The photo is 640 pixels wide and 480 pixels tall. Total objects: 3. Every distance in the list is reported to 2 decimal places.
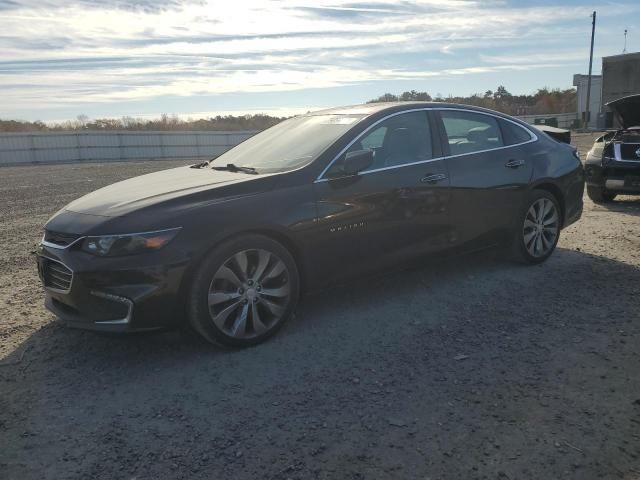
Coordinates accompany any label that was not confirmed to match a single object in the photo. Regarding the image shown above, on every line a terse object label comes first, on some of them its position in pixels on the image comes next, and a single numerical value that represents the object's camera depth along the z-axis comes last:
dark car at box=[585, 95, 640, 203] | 8.41
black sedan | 3.51
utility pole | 45.56
